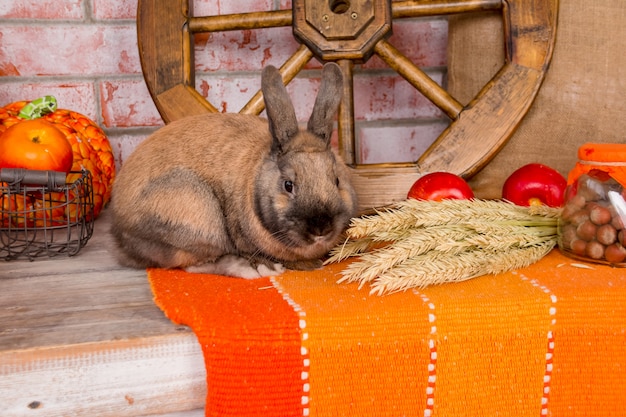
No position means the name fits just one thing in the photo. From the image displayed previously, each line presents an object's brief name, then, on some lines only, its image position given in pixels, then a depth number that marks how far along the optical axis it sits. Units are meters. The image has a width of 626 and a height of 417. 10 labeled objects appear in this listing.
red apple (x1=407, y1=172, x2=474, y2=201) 1.24
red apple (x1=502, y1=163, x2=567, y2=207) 1.29
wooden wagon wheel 1.37
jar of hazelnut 0.98
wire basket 1.12
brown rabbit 1.02
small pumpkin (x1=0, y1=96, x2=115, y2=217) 1.37
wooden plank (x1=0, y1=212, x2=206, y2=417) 0.75
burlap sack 1.44
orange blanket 0.79
